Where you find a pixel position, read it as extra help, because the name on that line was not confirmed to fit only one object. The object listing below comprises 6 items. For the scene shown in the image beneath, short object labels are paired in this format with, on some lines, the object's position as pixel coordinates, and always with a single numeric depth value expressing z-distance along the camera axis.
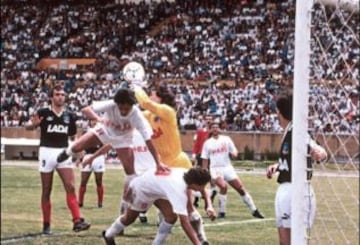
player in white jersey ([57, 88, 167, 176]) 10.52
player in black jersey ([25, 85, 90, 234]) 12.52
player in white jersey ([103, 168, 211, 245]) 9.72
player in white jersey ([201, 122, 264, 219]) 15.87
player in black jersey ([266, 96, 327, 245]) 7.85
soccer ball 12.06
